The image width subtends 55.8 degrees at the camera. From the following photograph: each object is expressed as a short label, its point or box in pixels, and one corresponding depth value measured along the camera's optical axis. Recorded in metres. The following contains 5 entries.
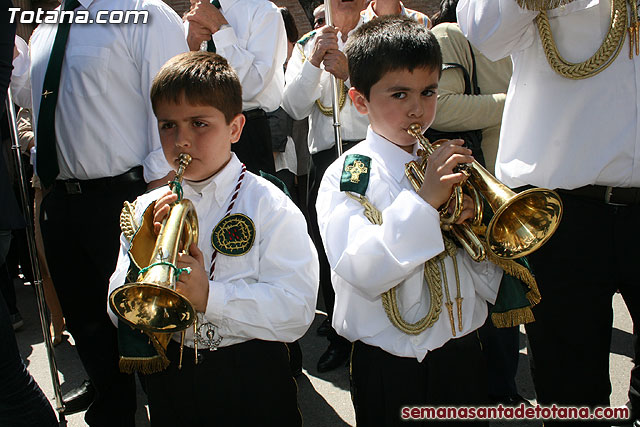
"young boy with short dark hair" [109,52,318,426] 1.88
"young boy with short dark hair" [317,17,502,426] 1.75
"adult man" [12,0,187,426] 2.75
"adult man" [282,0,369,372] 3.31
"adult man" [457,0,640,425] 2.05
